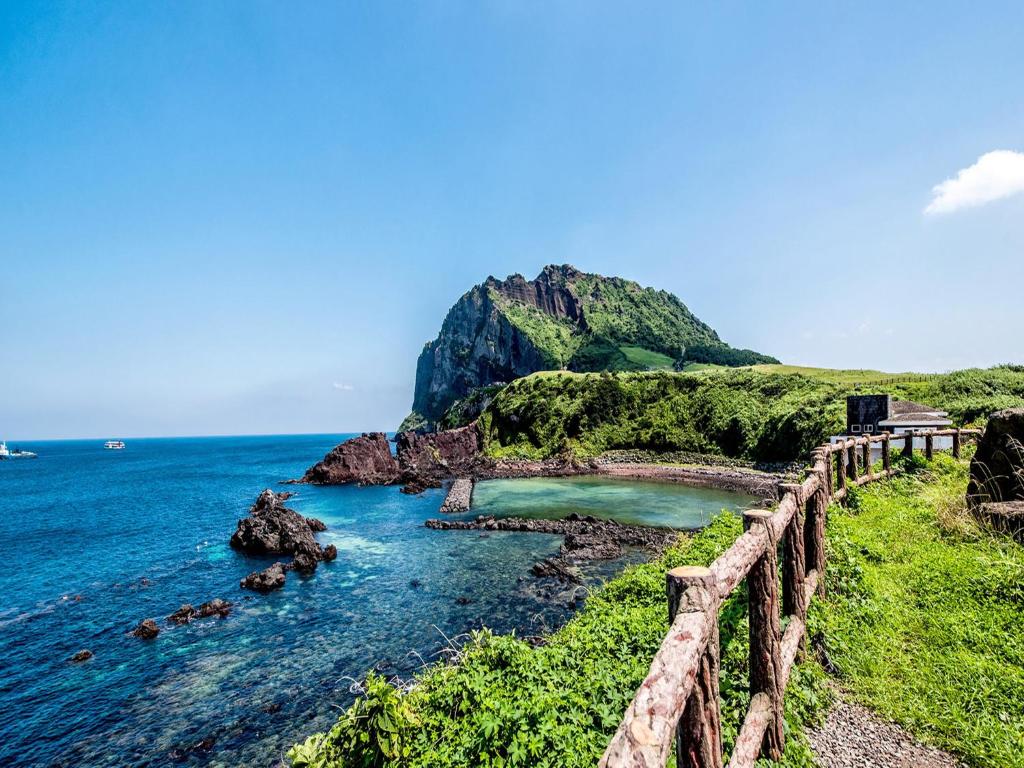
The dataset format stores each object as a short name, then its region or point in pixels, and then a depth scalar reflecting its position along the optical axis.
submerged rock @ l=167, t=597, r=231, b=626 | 20.09
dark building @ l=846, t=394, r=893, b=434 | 33.16
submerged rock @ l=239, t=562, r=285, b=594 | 23.33
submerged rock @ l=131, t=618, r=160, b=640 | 18.61
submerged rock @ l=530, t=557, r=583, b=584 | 22.08
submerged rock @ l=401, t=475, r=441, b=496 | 54.97
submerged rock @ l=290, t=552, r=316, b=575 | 26.33
